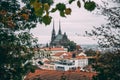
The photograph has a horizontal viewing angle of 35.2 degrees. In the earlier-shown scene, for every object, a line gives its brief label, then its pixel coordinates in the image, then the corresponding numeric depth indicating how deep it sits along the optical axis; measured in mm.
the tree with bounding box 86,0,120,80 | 6617
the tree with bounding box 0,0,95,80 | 8711
